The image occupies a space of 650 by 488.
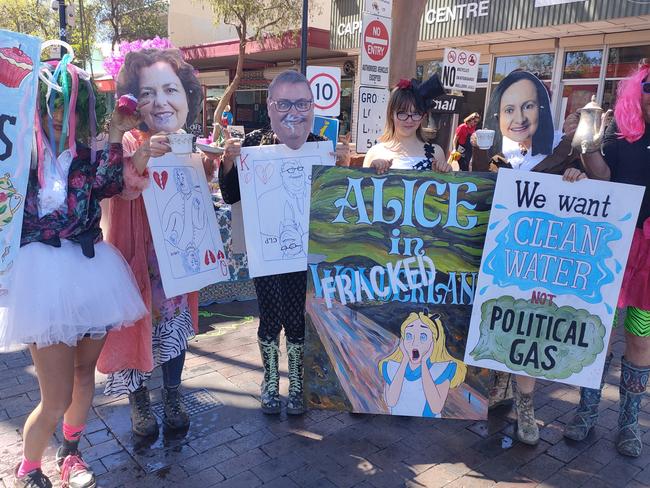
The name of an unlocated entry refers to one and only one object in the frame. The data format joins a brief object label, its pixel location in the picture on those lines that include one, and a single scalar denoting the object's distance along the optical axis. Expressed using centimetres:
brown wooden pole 663
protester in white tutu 209
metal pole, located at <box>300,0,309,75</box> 738
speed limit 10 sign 615
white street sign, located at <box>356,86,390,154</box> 580
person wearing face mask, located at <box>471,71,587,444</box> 282
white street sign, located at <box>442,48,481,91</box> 820
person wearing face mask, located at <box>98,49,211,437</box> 263
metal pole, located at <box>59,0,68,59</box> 1171
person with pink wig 264
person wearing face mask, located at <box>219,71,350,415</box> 288
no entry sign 570
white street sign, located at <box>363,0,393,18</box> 566
